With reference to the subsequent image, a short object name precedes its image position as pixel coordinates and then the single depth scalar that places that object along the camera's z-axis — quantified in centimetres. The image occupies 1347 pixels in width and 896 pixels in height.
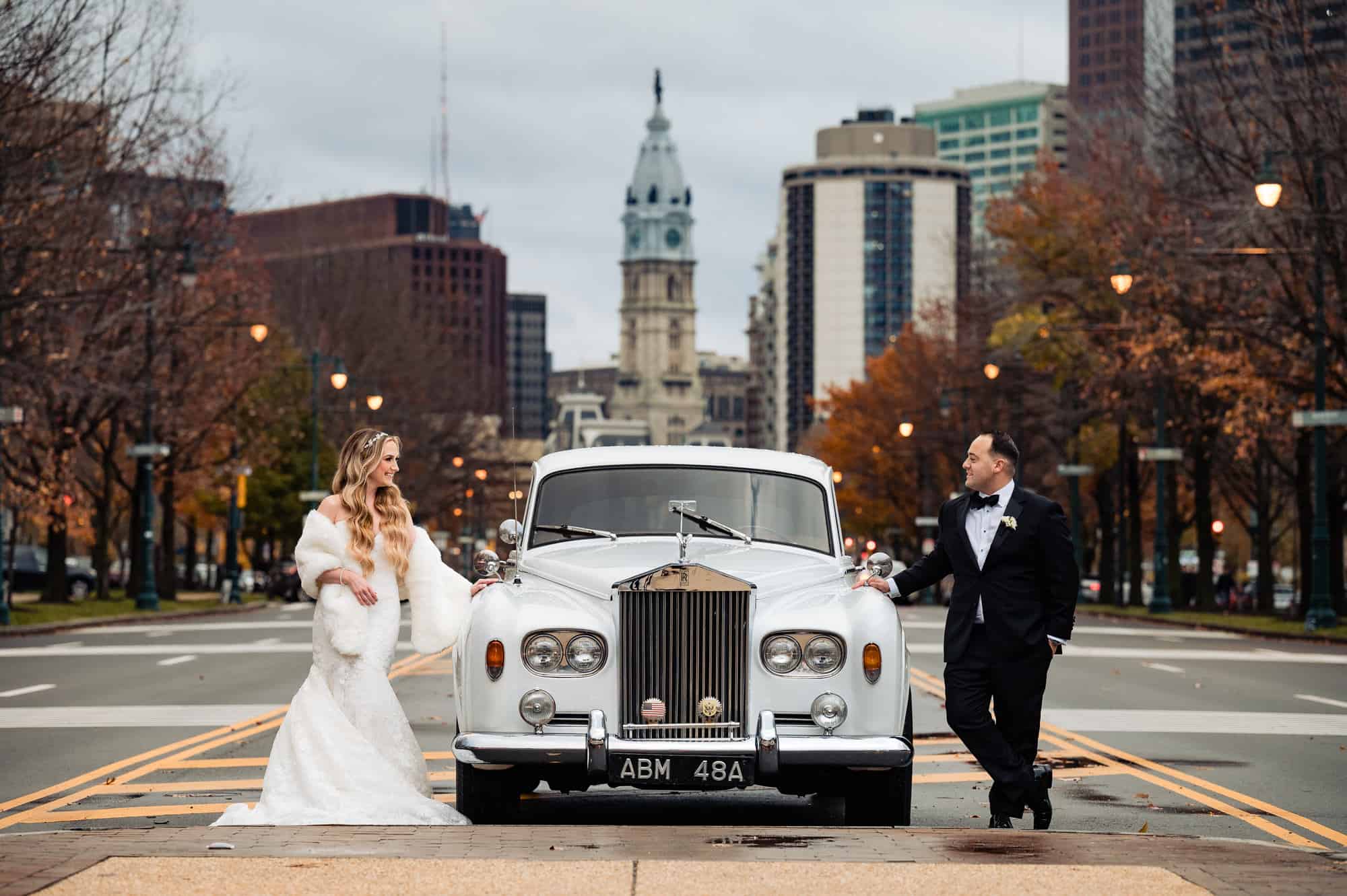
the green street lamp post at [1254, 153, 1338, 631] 3484
